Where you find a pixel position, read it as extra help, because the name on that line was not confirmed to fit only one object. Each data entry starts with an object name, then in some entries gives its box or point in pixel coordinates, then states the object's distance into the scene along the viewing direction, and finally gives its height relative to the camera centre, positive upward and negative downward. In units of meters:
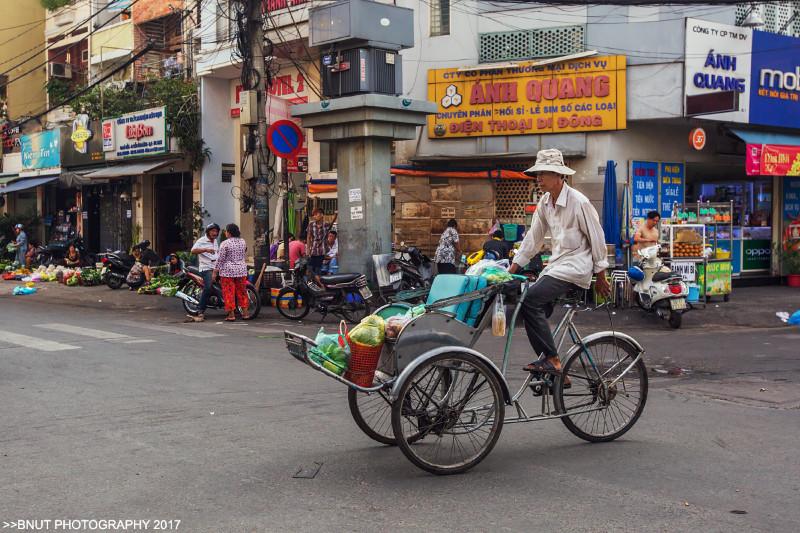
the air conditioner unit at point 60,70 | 31.08 +5.35
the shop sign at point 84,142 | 26.67 +2.29
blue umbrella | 16.36 +0.15
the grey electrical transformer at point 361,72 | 15.63 +2.67
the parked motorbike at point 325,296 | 14.19 -1.45
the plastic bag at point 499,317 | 5.38 -0.68
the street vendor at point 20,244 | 28.47 -1.07
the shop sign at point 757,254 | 19.72 -1.02
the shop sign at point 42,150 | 28.80 +2.25
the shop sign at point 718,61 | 16.00 +2.95
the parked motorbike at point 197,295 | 14.98 -1.51
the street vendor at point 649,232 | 14.64 -0.36
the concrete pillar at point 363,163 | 15.47 +0.94
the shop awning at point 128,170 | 23.53 +1.26
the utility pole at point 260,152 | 16.06 +1.17
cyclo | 5.01 -1.08
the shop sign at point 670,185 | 17.56 +0.56
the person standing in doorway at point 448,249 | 17.58 -0.79
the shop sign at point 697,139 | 16.79 +1.47
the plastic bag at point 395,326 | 5.16 -0.71
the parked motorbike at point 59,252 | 25.86 -1.24
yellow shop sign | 16.64 +2.36
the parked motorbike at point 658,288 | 13.12 -1.23
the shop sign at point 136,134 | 23.48 +2.30
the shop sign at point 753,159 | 16.97 +1.06
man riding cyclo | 5.56 -0.28
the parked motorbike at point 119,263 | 20.53 -1.27
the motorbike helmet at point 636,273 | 13.64 -1.01
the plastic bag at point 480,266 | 5.54 -0.36
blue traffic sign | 15.39 +1.38
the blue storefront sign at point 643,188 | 17.03 +0.49
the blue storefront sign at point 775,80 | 17.11 +2.74
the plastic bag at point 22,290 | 20.92 -1.95
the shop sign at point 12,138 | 33.53 +3.04
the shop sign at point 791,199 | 20.19 +0.30
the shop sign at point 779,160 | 17.25 +1.07
